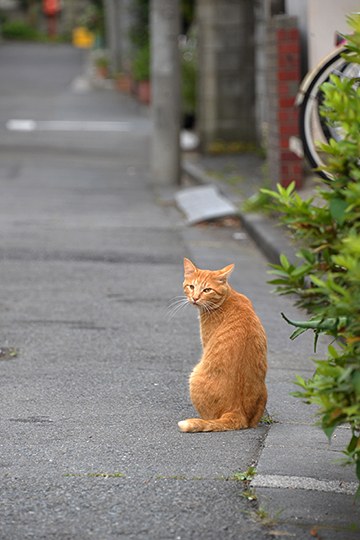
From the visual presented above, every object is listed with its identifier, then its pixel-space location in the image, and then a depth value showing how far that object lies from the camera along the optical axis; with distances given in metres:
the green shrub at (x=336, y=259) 3.78
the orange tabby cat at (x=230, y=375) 5.41
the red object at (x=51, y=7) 67.19
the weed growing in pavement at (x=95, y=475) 4.86
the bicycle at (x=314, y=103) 10.24
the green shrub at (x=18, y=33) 61.62
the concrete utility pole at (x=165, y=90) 16.06
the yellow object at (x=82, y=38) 58.62
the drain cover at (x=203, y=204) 13.16
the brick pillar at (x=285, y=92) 12.28
